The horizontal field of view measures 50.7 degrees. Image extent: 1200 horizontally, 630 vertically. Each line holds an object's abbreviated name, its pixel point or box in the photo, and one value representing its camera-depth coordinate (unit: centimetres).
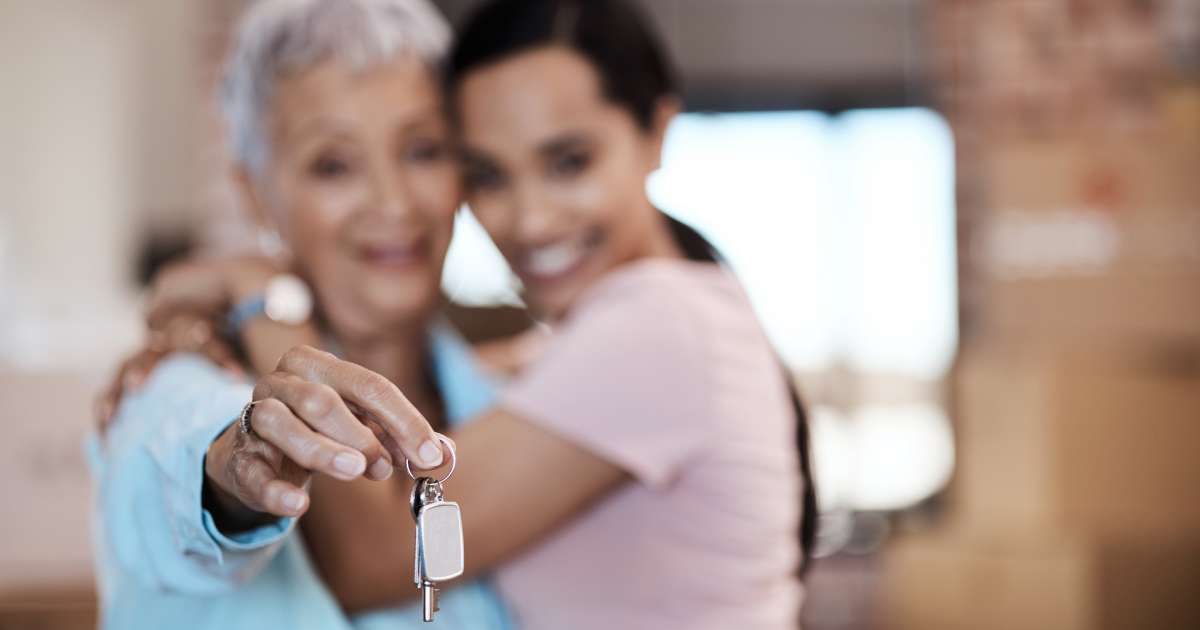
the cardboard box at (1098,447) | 285
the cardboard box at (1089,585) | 274
